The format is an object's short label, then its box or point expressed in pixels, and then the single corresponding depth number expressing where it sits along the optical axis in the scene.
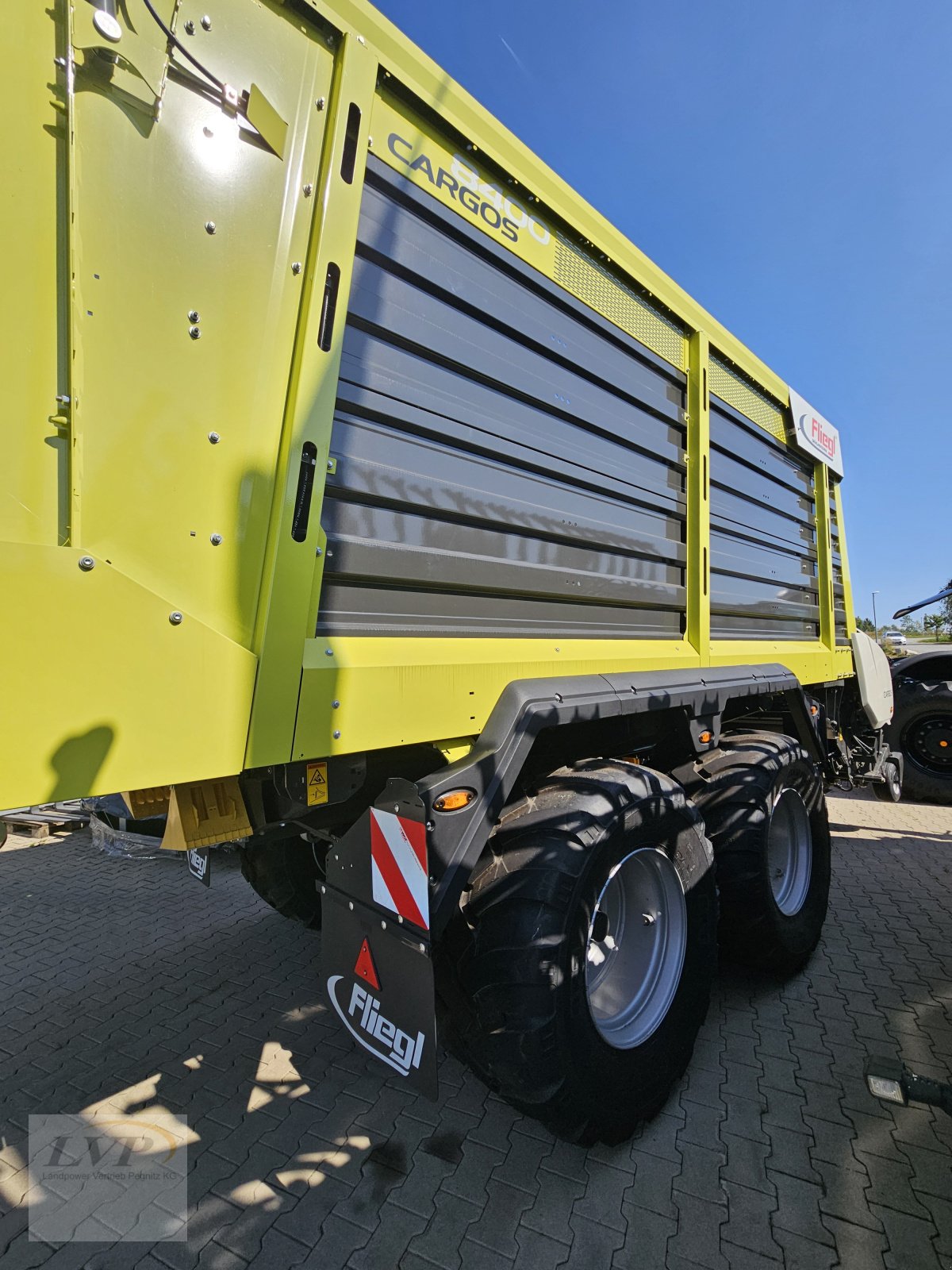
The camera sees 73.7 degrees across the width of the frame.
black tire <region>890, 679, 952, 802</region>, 6.29
